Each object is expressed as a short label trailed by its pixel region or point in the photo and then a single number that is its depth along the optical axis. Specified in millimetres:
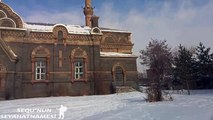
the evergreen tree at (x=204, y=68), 22737
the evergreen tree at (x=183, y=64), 20050
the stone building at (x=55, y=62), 15654
